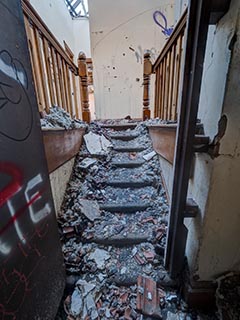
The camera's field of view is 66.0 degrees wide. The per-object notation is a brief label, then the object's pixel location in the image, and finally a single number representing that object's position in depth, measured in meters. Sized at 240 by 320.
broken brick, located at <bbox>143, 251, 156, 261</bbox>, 1.19
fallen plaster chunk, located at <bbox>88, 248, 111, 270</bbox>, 1.18
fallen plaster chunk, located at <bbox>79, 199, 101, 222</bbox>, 1.45
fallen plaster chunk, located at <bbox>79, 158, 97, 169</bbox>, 1.85
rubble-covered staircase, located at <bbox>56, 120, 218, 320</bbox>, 1.01
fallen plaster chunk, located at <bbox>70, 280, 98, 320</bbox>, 0.97
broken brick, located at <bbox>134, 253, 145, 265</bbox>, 1.18
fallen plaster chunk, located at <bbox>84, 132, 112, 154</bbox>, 2.06
